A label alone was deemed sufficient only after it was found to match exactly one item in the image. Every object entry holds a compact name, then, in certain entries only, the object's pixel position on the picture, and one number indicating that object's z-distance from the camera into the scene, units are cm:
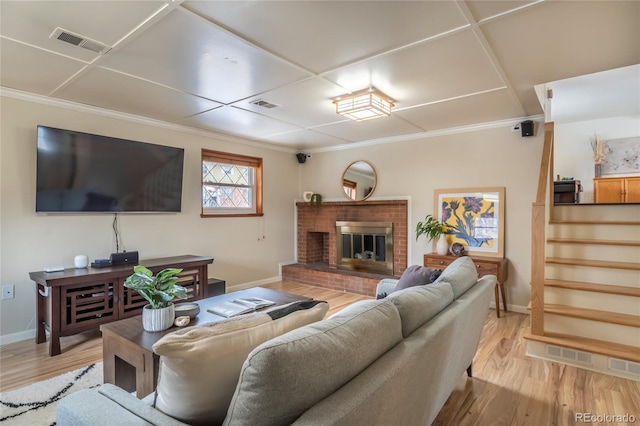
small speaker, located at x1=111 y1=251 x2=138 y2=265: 335
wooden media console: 274
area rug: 188
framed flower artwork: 396
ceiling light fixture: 293
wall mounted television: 306
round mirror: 509
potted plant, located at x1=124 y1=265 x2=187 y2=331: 190
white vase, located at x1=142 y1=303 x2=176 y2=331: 193
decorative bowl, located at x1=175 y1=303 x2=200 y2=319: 219
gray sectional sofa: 82
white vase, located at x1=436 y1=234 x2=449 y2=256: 414
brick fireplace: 471
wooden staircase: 249
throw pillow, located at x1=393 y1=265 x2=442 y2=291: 234
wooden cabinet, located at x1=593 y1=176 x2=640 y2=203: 570
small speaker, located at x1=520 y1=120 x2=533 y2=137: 368
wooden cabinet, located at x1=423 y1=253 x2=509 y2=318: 362
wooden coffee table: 167
